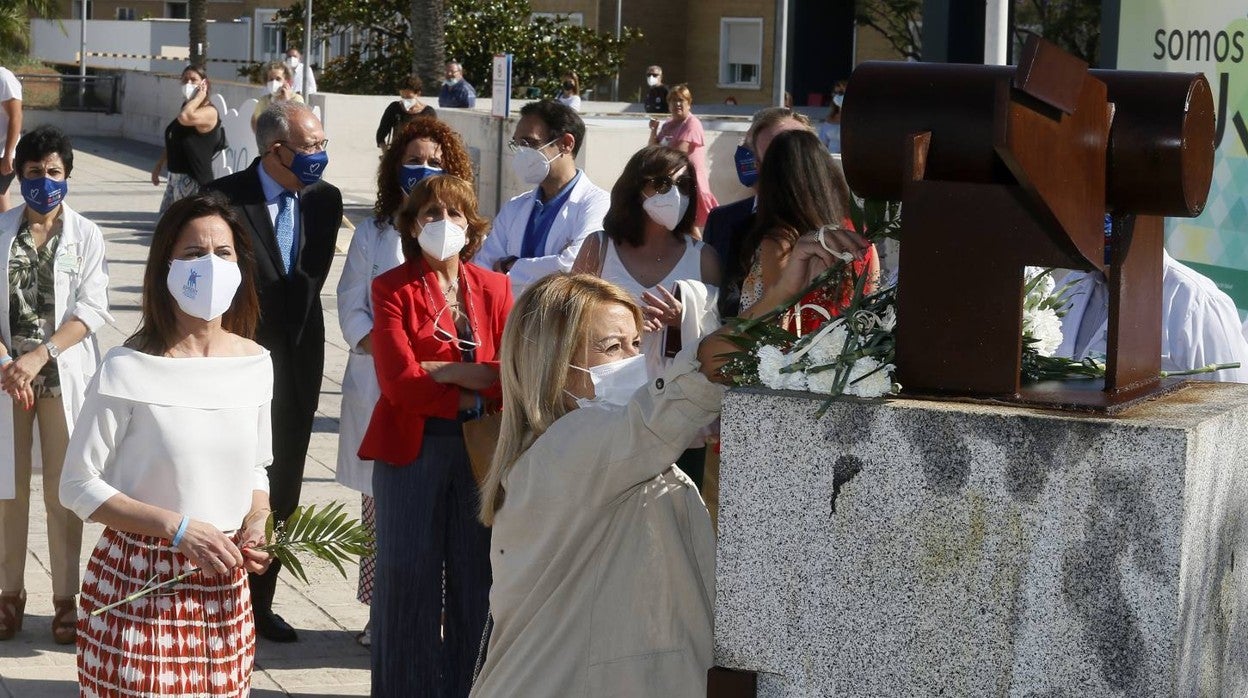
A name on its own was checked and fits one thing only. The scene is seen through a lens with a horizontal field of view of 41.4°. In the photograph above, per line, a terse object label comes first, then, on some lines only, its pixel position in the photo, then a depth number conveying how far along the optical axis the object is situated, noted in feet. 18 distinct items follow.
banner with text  23.11
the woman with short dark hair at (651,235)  19.42
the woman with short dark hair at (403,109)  46.78
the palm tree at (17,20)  147.23
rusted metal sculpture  8.25
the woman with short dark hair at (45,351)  20.54
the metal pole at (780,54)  80.86
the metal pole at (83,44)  144.25
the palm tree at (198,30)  118.73
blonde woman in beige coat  10.01
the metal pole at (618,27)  145.79
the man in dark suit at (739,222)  18.67
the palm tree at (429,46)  86.99
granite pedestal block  7.91
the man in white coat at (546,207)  22.40
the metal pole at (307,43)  87.56
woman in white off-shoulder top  14.44
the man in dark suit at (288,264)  20.31
